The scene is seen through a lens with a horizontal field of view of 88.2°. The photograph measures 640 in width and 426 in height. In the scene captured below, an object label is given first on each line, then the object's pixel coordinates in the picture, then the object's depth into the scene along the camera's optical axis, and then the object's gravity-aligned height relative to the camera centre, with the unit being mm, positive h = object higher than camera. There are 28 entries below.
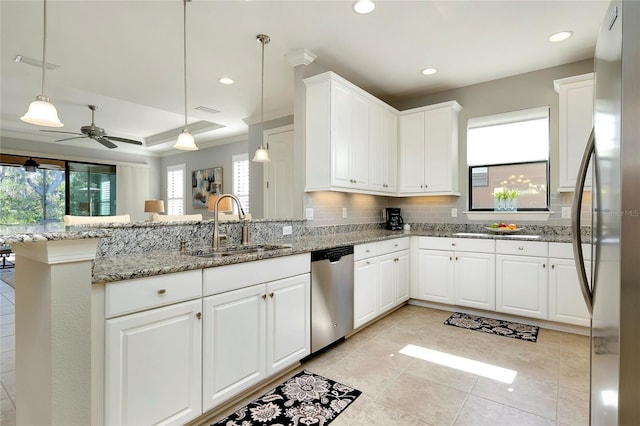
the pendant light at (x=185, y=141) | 2775 +608
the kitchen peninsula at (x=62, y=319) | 1220 -417
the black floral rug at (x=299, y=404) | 1800 -1125
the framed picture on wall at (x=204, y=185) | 7188 +641
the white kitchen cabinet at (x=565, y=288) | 2973 -690
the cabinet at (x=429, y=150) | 3980 +791
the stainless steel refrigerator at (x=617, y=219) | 853 -14
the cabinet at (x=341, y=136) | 3170 +799
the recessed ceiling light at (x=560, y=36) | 2898 +1588
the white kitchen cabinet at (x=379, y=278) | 3000 -645
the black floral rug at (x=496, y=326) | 3017 -1104
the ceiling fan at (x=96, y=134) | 5004 +1234
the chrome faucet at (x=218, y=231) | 2301 -125
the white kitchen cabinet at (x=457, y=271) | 3436 -631
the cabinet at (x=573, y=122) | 3162 +900
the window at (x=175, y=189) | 8117 +618
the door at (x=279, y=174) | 5117 +624
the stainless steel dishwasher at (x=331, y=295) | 2490 -656
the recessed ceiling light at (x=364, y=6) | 2449 +1568
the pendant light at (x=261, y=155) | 3256 +576
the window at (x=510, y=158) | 3721 +667
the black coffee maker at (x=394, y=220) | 4492 -88
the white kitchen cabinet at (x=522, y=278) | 3156 -634
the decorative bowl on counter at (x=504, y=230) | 3606 -178
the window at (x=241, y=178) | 6668 +736
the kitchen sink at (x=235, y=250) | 2248 -269
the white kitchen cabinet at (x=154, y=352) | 1388 -632
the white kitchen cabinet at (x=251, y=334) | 1751 -729
